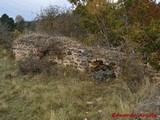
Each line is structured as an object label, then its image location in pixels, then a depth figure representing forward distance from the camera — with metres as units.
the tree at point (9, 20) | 31.97
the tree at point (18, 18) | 38.32
